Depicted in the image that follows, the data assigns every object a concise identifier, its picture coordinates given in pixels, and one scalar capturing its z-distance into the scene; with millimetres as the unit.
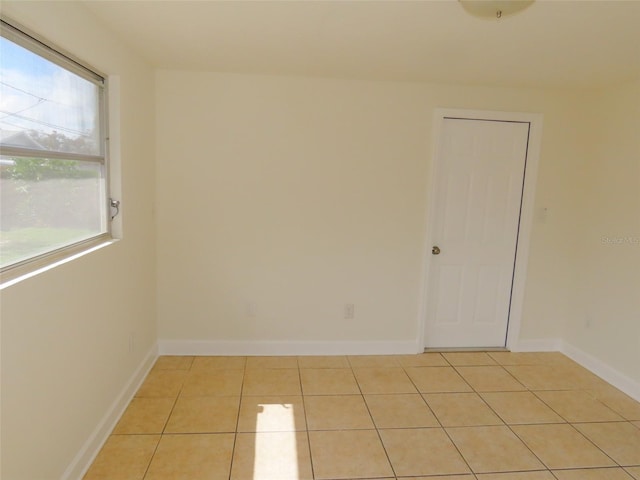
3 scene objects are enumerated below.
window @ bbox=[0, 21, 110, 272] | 1476
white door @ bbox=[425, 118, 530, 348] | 3258
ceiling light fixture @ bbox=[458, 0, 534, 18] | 1520
